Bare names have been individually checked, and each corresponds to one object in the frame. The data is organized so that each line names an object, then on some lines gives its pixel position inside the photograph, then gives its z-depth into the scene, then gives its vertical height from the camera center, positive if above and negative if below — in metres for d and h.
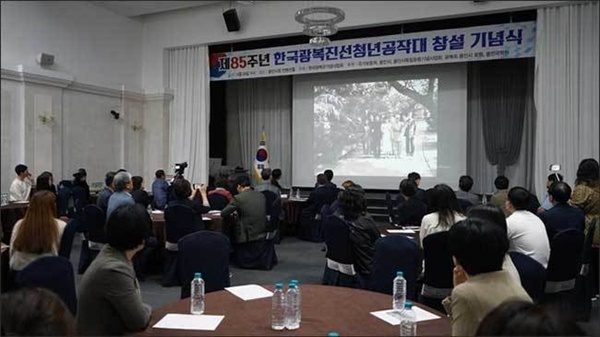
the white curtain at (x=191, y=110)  10.07 +1.12
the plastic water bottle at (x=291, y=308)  1.92 -0.65
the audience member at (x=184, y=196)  4.81 -0.38
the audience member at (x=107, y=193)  5.30 -0.39
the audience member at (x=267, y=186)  6.97 -0.40
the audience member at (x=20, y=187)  6.98 -0.42
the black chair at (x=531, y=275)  2.54 -0.63
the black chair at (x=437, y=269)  3.06 -0.73
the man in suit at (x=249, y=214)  5.41 -0.64
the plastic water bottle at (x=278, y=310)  1.91 -0.65
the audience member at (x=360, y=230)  3.46 -0.53
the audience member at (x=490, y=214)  2.41 -0.28
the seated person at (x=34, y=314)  1.12 -0.38
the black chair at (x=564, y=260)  3.14 -0.69
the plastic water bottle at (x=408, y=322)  1.85 -0.66
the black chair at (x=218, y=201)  6.39 -0.57
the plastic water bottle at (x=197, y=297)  2.13 -0.66
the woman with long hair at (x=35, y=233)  3.11 -0.51
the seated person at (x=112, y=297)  1.87 -0.56
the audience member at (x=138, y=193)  5.49 -0.40
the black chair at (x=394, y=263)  2.90 -0.65
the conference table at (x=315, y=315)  1.87 -0.70
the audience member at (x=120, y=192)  4.79 -0.35
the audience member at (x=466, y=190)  5.88 -0.38
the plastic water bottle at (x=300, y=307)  2.01 -0.69
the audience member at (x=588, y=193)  4.12 -0.29
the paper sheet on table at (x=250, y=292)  2.37 -0.70
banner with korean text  7.53 +1.98
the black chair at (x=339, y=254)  3.49 -0.72
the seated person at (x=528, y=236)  3.15 -0.51
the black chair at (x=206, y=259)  2.89 -0.63
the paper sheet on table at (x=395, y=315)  2.02 -0.70
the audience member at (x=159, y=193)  6.92 -0.50
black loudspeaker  9.12 +2.80
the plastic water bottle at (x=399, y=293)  2.21 -0.66
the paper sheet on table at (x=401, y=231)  4.41 -0.69
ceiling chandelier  5.18 +1.67
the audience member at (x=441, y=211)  3.37 -0.37
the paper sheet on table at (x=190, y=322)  1.93 -0.70
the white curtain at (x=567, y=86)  7.14 +1.19
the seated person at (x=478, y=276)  1.60 -0.42
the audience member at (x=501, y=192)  5.52 -0.38
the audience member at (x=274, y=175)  8.17 -0.26
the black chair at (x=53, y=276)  2.20 -0.57
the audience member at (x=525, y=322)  0.97 -0.35
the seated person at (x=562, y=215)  3.80 -0.45
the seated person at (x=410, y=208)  4.88 -0.50
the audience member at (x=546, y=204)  5.28 -0.51
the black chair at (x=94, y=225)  4.74 -0.68
